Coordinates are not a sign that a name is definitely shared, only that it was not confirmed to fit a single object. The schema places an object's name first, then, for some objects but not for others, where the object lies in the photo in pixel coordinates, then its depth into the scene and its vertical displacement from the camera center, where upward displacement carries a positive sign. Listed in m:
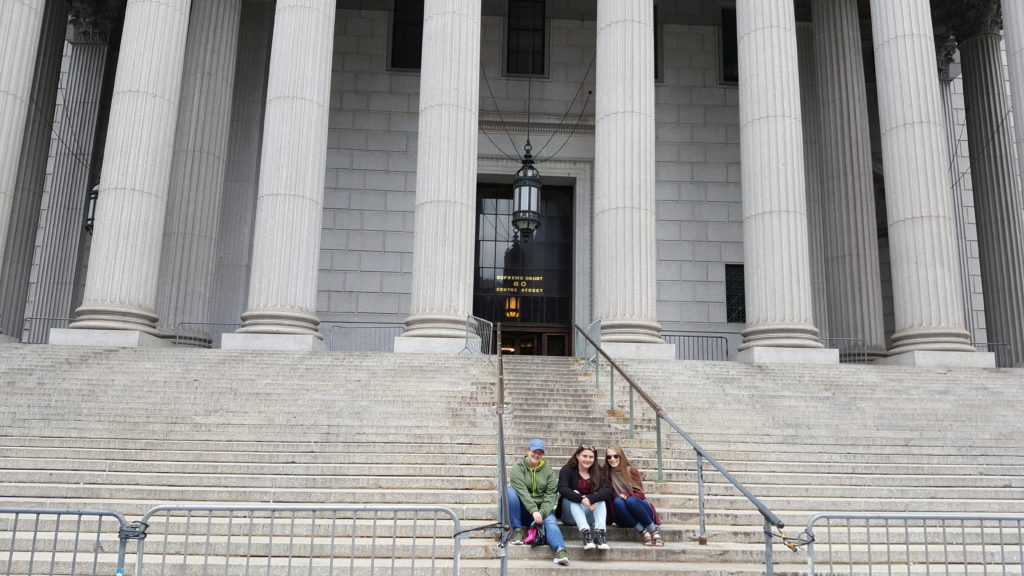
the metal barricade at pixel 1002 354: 24.12 +3.26
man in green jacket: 7.89 -0.37
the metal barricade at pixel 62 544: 7.25 -0.96
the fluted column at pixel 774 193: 17.94 +6.00
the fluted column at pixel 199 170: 21.42 +7.48
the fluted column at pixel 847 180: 22.31 +7.87
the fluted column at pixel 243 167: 23.89 +8.50
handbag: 7.84 -0.79
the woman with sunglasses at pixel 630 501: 8.19 -0.45
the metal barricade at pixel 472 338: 17.45 +2.47
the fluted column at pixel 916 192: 18.08 +6.12
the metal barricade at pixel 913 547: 7.99 -0.86
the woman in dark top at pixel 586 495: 7.89 -0.39
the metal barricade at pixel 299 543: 7.34 -0.90
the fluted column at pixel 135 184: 17.52 +5.74
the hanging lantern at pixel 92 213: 22.56 +6.41
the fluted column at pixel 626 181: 18.03 +6.25
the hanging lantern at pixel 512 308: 26.39 +4.66
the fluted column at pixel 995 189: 24.25 +8.44
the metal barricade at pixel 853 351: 21.72 +2.91
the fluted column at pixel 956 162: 27.80 +10.57
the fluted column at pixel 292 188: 17.64 +5.77
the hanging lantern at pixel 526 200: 21.80 +6.71
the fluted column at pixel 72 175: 25.50 +8.61
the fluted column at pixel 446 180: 17.67 +6.07
